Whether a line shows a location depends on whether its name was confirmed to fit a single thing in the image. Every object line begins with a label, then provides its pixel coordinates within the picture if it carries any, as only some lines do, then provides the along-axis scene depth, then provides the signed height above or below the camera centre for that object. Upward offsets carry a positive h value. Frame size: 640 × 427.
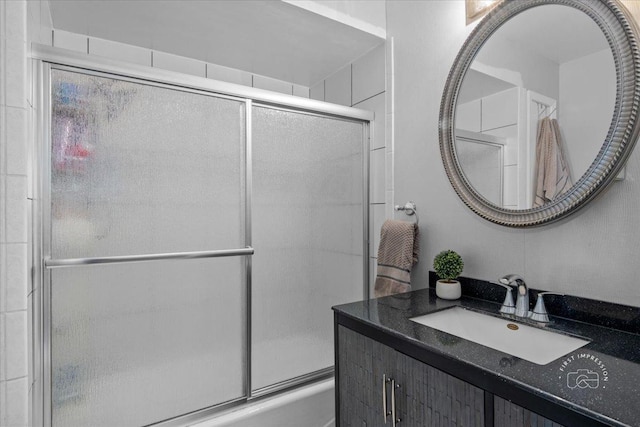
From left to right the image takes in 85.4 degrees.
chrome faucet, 1.11 -0.27
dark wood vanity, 0.63 -0.37
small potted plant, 1.30 -0.23
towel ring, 1.61 +0.01
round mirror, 0.96 +0.34
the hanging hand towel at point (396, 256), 1.50 -0.20
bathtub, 1.44 -0.88
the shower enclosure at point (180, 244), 1.17 -0.13
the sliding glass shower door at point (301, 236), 1.56 -0.12
